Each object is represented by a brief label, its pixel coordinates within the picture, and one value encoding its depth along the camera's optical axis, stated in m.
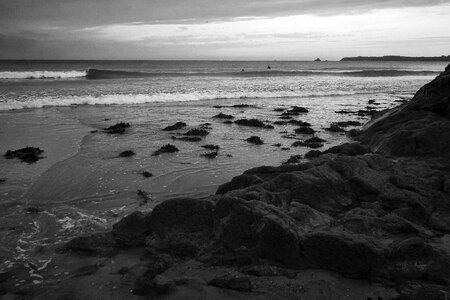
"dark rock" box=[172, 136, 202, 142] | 12.93
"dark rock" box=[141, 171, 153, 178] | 9.02
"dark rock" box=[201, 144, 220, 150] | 11.80
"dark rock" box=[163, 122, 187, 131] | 14.71
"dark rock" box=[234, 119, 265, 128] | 15.91
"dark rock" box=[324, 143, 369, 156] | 8.91
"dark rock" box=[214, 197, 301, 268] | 4.85
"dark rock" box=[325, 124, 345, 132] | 14.75
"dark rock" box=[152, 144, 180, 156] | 11.25
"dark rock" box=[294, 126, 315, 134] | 14.33
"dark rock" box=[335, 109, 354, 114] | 19.57
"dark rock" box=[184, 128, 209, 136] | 13.72
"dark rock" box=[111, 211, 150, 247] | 5.52
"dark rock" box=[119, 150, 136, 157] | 10.80
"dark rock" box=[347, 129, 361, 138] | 13.58
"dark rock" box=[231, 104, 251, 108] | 22.08
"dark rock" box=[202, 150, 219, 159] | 10.82
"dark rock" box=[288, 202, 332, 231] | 5.39
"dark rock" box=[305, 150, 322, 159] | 10.37
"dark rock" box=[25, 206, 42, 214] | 6.84
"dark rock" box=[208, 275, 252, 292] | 4.43
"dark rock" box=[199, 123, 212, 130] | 15.08
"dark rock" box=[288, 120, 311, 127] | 15.83
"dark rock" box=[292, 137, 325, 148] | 12.27
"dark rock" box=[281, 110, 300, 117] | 18.62
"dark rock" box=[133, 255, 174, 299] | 4.40
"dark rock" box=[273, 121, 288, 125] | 16.42
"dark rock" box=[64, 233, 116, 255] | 5.38
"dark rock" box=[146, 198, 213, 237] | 5.55
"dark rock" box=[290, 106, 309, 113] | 19.84
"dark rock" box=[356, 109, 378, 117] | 18.76
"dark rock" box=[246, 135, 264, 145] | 12.69
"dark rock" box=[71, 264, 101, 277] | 4.84
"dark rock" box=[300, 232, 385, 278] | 4.64
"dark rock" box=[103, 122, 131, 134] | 13.97
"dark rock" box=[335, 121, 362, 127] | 15.82
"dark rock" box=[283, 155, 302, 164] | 10.16
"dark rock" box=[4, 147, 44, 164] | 10.15
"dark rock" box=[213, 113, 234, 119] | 17.80
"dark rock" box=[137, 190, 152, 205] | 7.50
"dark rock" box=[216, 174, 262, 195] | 6.79
